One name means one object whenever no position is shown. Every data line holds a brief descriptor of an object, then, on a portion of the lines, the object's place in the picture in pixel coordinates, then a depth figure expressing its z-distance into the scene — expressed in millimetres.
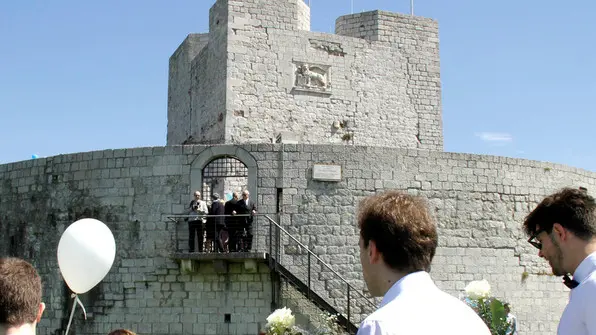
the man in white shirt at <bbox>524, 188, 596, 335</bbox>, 3160
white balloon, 7879
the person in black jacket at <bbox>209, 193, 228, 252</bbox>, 11992
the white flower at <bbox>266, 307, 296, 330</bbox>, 6188
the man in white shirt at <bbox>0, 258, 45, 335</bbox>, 2764
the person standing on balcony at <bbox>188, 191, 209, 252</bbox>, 12070
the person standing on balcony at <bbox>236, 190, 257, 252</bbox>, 12070
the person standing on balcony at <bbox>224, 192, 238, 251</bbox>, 12125
